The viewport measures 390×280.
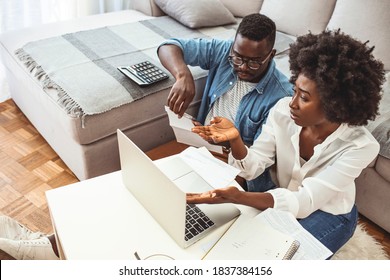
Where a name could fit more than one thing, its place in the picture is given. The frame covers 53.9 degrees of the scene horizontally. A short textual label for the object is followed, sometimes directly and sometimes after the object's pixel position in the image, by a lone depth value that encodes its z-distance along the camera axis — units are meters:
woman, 0.95
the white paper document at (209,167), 1.02
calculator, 1.45
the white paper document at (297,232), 0.85
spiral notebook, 0.82
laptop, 0.77
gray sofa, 1.40
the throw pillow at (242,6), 2.13
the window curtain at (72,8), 2.18
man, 1.17
